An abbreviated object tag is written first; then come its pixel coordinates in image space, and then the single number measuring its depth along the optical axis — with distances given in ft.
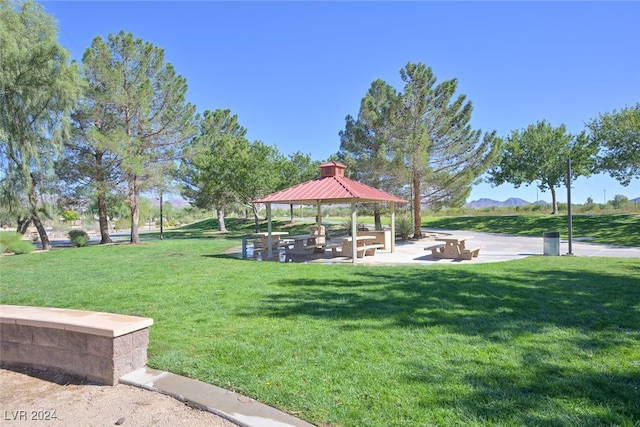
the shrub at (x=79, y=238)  61.93
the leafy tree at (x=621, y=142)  75.92
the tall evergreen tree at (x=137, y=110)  57.06
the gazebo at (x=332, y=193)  37.06
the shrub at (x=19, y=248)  50.47
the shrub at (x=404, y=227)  64.69
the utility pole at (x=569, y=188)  36.03
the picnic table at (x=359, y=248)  39.66
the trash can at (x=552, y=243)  38.27
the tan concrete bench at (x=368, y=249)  38.96
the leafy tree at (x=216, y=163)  76.53
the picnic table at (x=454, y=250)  37.45
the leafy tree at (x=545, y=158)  99.24
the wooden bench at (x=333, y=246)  41.65
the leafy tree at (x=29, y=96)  46.47
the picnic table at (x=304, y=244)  43.16
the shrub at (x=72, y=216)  123.74
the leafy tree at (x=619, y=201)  104.17
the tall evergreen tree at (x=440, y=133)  62.18
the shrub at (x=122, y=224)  137.88
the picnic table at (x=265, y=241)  42.11
